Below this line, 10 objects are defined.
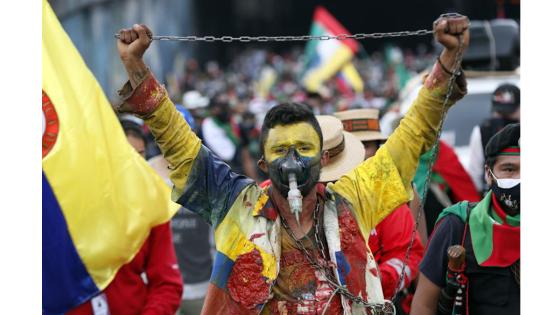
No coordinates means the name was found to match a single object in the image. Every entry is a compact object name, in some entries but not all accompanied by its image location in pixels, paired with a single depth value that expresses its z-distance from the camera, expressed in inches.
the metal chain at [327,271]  339.3
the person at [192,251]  720.3
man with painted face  338.0
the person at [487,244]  395.2
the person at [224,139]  1096.2
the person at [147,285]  470.3
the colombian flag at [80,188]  458.0
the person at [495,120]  709.9
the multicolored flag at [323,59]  1658.5
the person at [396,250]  464.8
